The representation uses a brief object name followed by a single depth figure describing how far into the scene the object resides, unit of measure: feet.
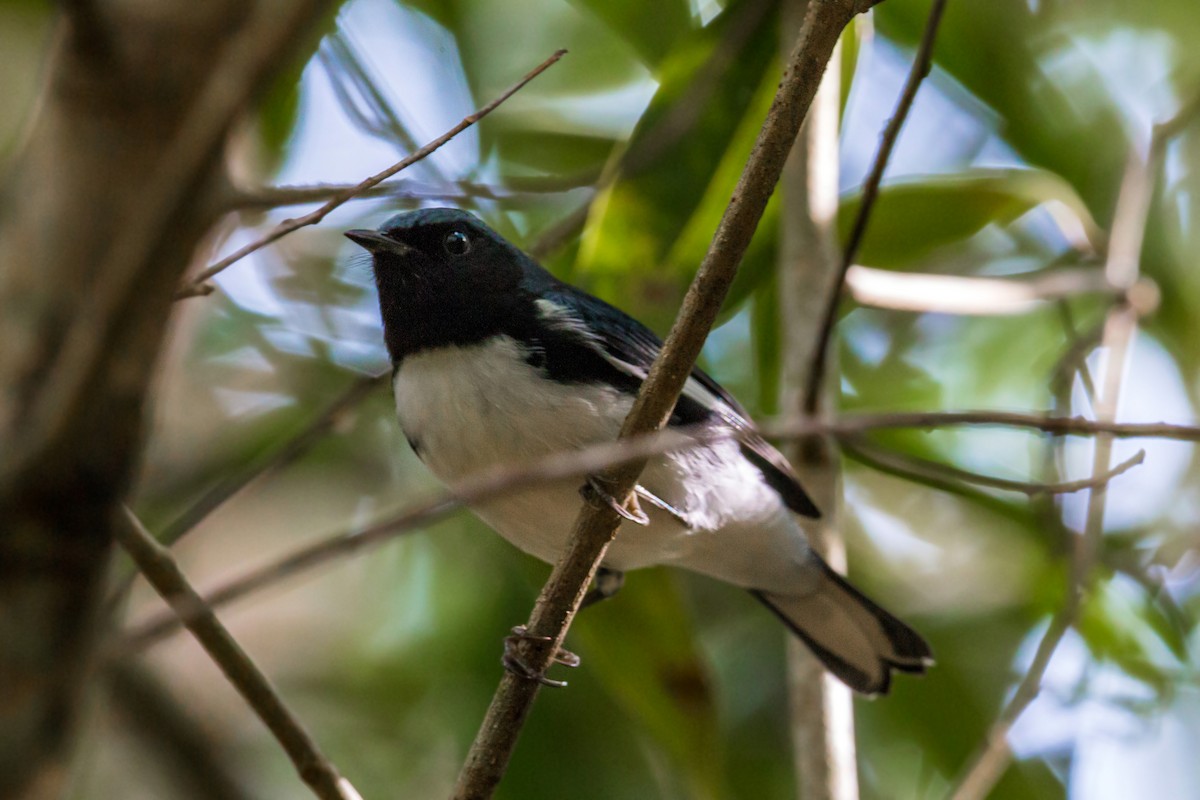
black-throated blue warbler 21.84
